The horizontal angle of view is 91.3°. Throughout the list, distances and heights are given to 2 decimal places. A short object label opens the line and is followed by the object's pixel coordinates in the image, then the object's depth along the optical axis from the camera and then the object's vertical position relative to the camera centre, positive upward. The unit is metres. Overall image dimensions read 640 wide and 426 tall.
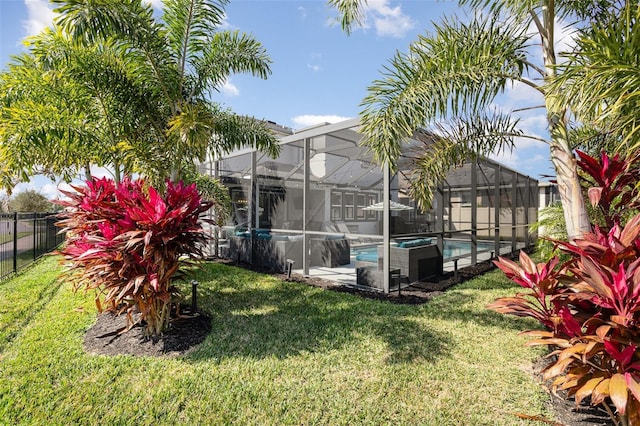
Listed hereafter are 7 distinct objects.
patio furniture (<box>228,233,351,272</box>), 6.94 -0.83
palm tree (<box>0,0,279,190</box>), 4.38 +2.20
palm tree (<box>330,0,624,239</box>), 3.04 +1.50
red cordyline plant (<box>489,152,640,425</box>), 1.73 -0.62
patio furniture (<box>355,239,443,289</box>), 5.77 -0.93
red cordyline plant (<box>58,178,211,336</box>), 3.31 -0.37
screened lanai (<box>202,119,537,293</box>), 5.73 +0.01
